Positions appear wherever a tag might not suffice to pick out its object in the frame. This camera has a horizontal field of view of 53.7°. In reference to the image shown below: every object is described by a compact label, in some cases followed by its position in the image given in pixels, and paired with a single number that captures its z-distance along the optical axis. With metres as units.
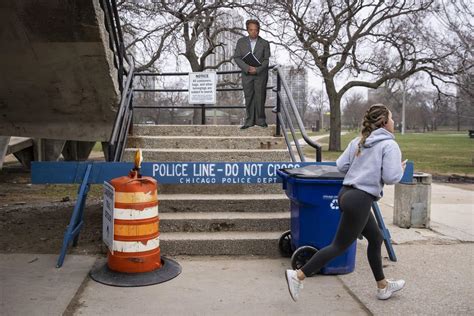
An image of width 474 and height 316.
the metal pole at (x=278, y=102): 7.44
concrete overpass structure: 6.13
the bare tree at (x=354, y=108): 89.07
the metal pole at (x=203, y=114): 10.63
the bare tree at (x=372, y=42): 22.89
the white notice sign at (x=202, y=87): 12.29
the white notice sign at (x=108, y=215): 4.70
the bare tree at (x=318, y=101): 86.29
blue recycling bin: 4.75
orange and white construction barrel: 4.64
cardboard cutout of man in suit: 7.68
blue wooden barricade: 5.41
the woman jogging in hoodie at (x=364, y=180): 3.86
